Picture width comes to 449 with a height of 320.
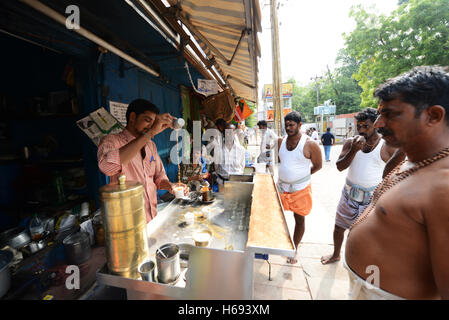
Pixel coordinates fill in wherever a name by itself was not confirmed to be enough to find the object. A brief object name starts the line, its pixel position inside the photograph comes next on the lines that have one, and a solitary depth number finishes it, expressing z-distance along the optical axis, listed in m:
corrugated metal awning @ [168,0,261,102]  2.29
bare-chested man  1.05
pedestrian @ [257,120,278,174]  7.05
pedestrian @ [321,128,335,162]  11.56
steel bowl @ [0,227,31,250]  2.14
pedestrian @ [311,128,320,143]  11.99
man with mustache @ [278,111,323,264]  3.40
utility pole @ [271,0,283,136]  6.87
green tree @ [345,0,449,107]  9.99
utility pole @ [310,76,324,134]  31.88
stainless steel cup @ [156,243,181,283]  1.23
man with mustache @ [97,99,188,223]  1.81
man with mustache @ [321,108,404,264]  2.78
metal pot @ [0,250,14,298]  1.51
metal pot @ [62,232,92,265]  1.90
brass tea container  1.15
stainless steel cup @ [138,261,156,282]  1.20
